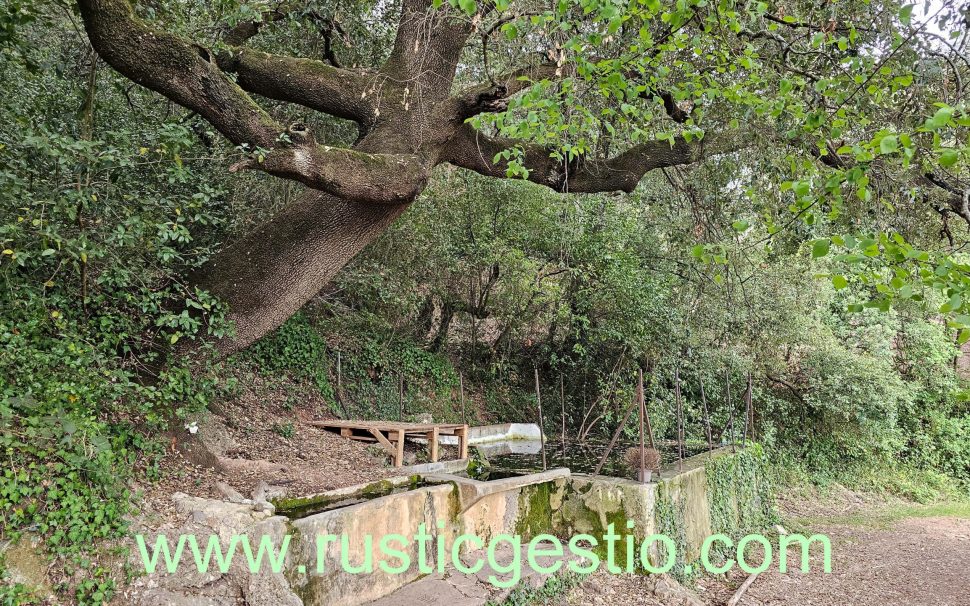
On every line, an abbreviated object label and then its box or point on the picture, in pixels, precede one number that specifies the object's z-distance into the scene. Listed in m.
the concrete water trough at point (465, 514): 4.01
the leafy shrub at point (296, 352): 7.55
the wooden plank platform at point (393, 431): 6.23
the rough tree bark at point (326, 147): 3.76
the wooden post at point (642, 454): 6.12
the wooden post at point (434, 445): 6.77
